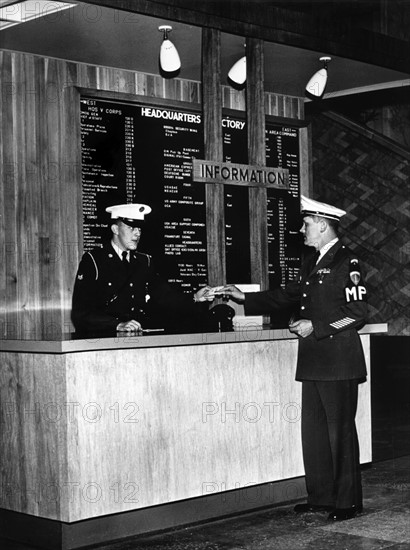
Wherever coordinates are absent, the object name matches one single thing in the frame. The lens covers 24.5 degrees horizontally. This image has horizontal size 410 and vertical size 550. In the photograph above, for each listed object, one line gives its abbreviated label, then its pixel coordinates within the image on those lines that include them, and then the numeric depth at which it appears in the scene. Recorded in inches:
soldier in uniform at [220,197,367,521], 181.0
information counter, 161.0
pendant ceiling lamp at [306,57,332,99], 263.3
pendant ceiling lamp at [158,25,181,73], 226.4
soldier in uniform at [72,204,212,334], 202.5
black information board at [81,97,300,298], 255.1
